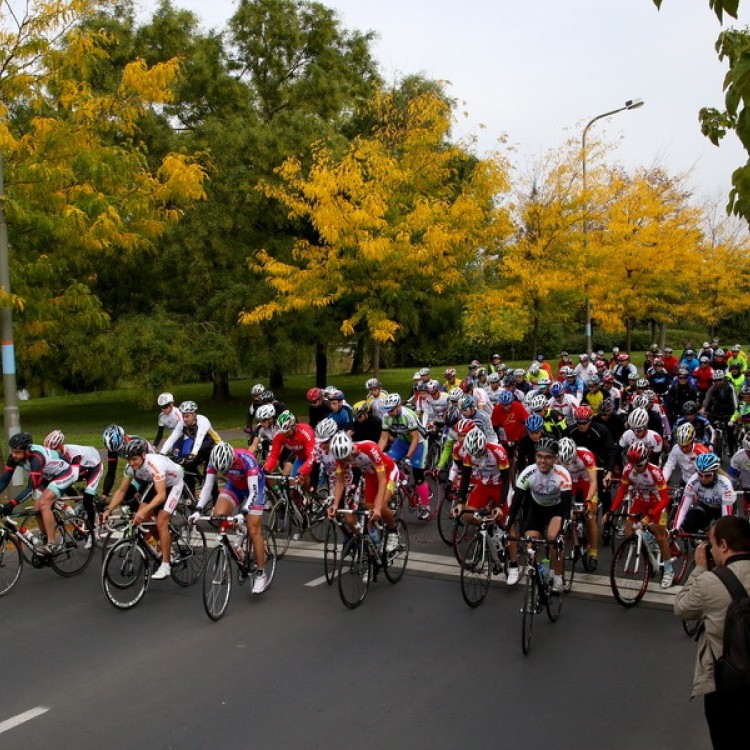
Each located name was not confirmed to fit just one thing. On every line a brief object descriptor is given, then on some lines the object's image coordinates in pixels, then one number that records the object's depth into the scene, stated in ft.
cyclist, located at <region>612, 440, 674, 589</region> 28.53
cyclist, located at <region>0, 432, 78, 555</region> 31.04
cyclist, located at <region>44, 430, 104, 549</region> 33.27
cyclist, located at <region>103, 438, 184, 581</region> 28.45
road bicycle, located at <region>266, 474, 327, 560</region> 35.70
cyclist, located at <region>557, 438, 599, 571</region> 30.04
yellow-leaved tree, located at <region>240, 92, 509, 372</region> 64.28
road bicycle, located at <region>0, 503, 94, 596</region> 30.25
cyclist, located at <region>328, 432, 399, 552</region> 28.66
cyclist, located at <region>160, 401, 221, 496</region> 37.73
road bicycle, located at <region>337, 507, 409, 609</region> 28.12
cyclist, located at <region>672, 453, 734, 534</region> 26.63
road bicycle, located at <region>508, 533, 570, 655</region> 23.49
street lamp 81.00
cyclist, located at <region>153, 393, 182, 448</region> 39.96
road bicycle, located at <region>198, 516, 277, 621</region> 26.68
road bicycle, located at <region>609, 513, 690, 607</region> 27.43
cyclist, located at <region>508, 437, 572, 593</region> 26.37
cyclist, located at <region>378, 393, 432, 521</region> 39.37
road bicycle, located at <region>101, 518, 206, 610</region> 27.91
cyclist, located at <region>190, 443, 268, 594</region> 28.81
